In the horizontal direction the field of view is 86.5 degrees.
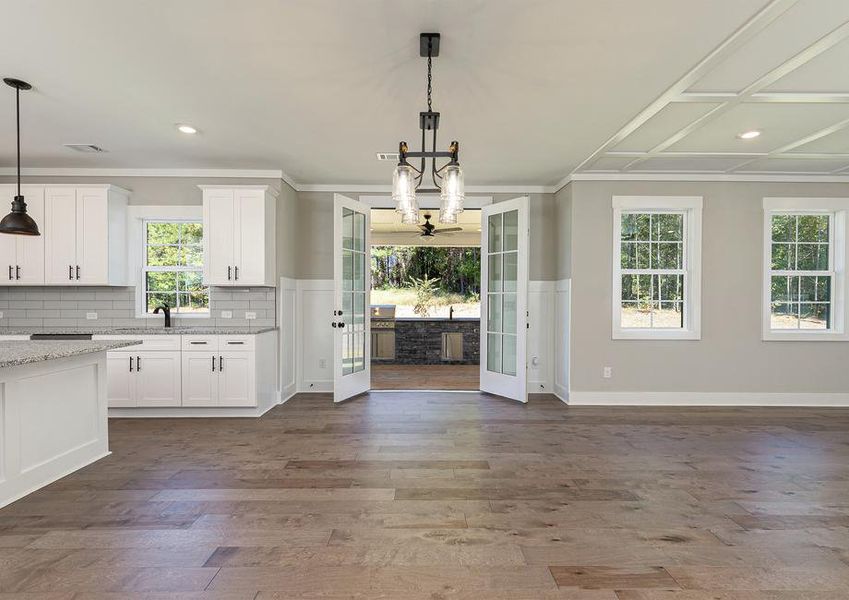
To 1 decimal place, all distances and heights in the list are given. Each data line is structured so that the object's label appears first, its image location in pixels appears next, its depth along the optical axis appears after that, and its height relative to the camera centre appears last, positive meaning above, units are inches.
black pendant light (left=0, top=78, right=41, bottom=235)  126.8 +19.8
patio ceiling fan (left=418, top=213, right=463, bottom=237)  283.6 +41.5
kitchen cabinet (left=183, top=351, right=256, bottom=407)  173.9 -35.1
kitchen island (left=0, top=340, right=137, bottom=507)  102.1 -30.3
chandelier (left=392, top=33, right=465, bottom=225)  94.1 +24.4
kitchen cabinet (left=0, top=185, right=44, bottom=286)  178.4 +12.7
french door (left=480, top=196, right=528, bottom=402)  199.5 -2.1
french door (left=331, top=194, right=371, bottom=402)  195.5 -2.3
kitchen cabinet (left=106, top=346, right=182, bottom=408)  171.8 -33.4
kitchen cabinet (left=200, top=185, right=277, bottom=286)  182.1 +23.2
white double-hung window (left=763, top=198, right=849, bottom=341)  197.5 +10.4
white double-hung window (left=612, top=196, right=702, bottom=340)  199.2 +10.9
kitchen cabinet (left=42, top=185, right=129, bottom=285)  177.5 +22.5
